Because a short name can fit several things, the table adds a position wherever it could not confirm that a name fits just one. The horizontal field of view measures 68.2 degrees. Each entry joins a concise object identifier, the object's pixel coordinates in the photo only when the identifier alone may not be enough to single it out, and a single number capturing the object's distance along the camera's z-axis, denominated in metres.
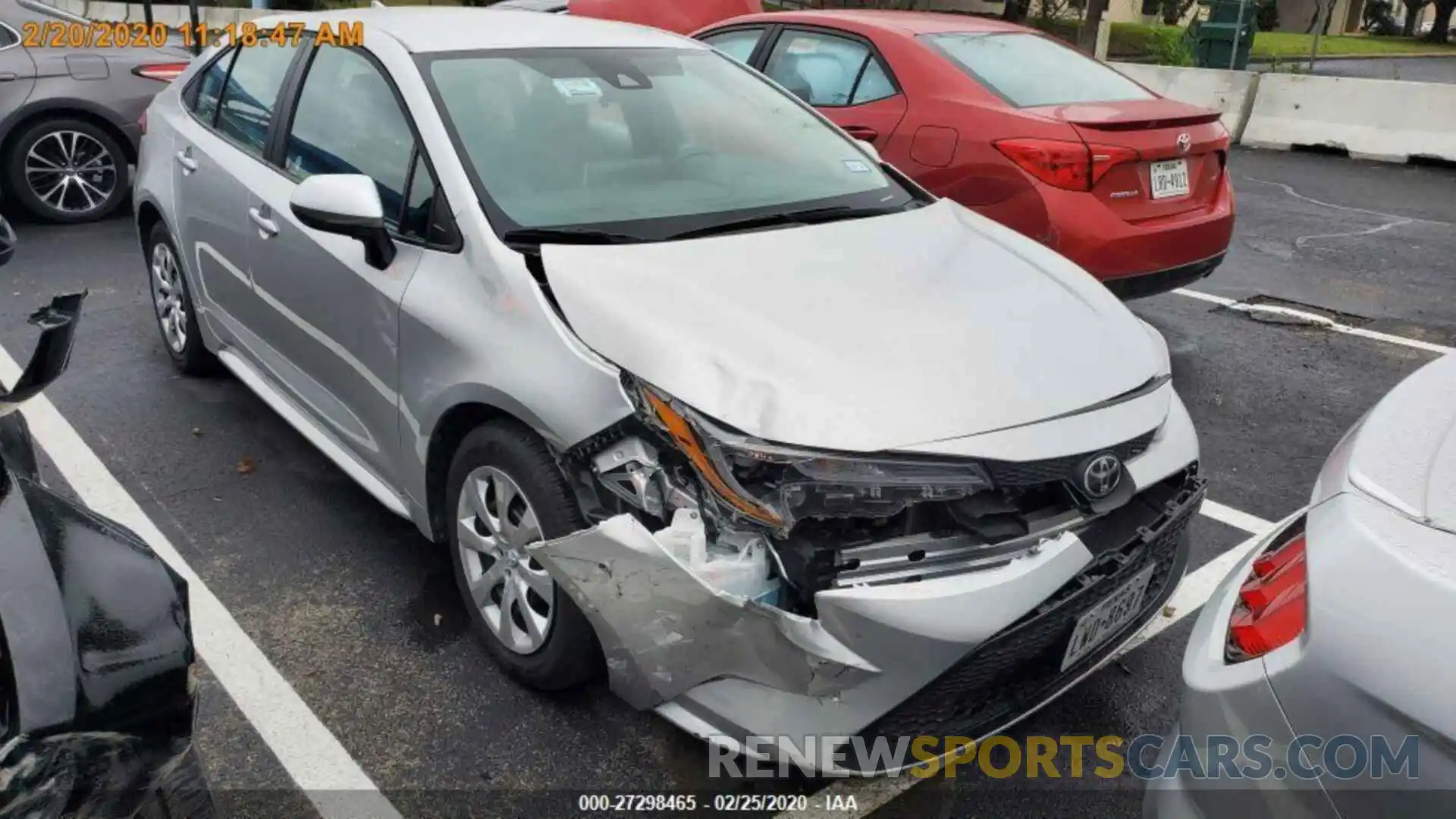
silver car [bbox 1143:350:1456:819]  1.44
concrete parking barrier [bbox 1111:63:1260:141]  11.56
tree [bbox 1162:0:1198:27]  34.22
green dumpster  14.08
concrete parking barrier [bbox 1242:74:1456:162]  10.07
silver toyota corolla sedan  2.11
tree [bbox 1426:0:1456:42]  40.94
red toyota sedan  4.61
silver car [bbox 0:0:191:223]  7.13
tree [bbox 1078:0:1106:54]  20.12
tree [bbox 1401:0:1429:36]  45.00
